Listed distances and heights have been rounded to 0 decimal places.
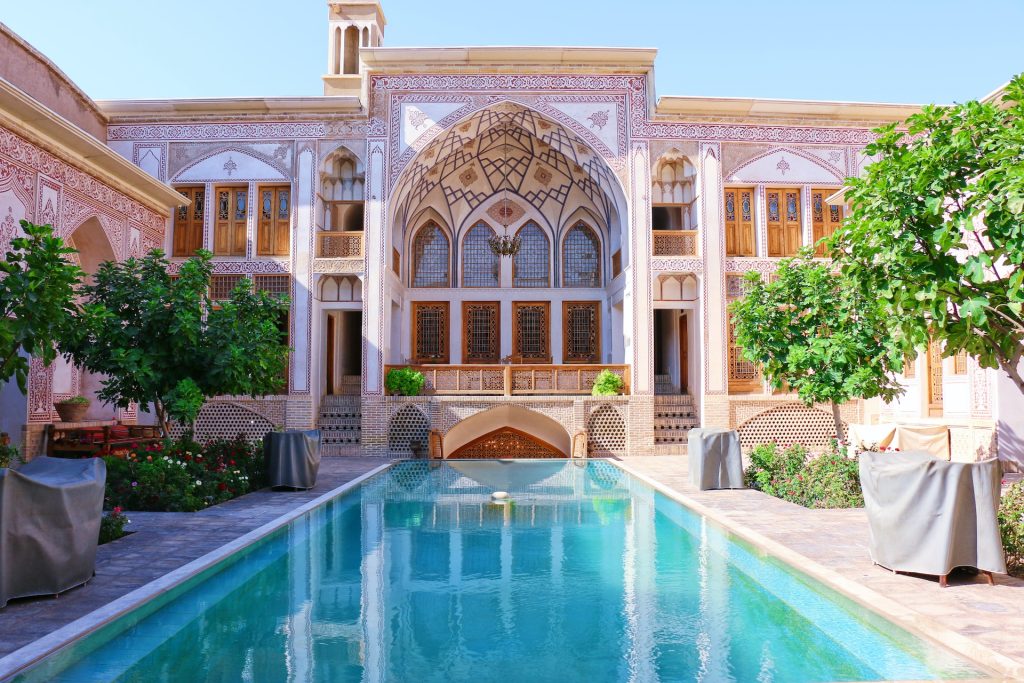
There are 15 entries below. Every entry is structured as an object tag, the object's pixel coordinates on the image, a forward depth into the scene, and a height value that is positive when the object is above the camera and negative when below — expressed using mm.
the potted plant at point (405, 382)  15367 +69
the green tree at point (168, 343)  8641 +503
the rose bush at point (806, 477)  8367 -1122
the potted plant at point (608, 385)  15398 +3
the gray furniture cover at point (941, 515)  4816 -848
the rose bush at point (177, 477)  7922 -1028
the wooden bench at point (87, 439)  10859 -798
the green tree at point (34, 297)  5465 +651
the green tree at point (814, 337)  8484 +563
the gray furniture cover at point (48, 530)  4316 -868
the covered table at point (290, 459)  9617 -937
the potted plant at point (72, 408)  11172 -330
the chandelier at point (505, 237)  18469 +3746
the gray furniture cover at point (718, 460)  9844 -981
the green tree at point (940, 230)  4344 +942
